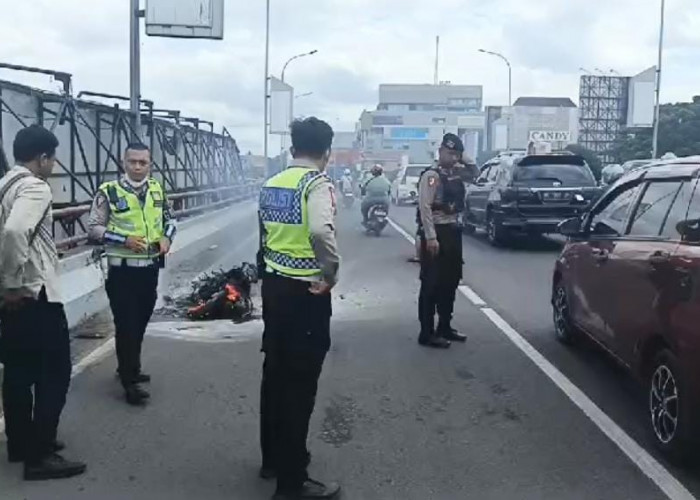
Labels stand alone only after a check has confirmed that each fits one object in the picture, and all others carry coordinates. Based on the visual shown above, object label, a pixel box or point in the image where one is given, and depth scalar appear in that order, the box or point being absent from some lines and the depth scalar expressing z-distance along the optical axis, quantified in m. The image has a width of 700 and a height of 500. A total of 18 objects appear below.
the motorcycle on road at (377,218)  21.03
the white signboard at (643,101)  41.59
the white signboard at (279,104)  41.25
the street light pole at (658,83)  37.28
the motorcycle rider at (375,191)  21.22
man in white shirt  4.57
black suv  16.70
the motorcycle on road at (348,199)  31.80
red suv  4.77
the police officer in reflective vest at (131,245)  6.11
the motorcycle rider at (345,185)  31.47
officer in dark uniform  7.85
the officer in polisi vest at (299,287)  4.37
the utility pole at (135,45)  12.67
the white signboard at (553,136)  50.77
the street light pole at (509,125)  61.56
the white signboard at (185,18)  13.14
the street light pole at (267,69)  41.22
